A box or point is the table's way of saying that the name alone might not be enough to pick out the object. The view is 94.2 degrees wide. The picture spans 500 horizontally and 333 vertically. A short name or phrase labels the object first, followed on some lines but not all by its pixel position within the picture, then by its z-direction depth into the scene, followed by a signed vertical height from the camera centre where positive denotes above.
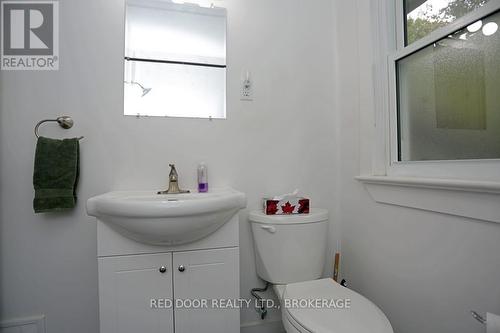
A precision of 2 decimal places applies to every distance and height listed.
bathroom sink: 0.78 -0.15
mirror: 1.19 +0.60
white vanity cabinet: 0.86 -0.43
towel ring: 1.06 +0.24
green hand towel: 1.01 +0.00
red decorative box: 1.13 -0.18
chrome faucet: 1.10 -0.06
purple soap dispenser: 1.15 -0.03
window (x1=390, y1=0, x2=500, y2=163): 0.73 +0.32
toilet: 0.92 -0.43
